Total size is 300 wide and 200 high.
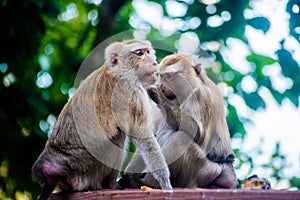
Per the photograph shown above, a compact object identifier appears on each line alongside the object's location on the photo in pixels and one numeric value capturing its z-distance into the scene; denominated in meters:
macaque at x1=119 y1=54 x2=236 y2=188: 8.17
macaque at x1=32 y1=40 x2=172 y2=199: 7.43
